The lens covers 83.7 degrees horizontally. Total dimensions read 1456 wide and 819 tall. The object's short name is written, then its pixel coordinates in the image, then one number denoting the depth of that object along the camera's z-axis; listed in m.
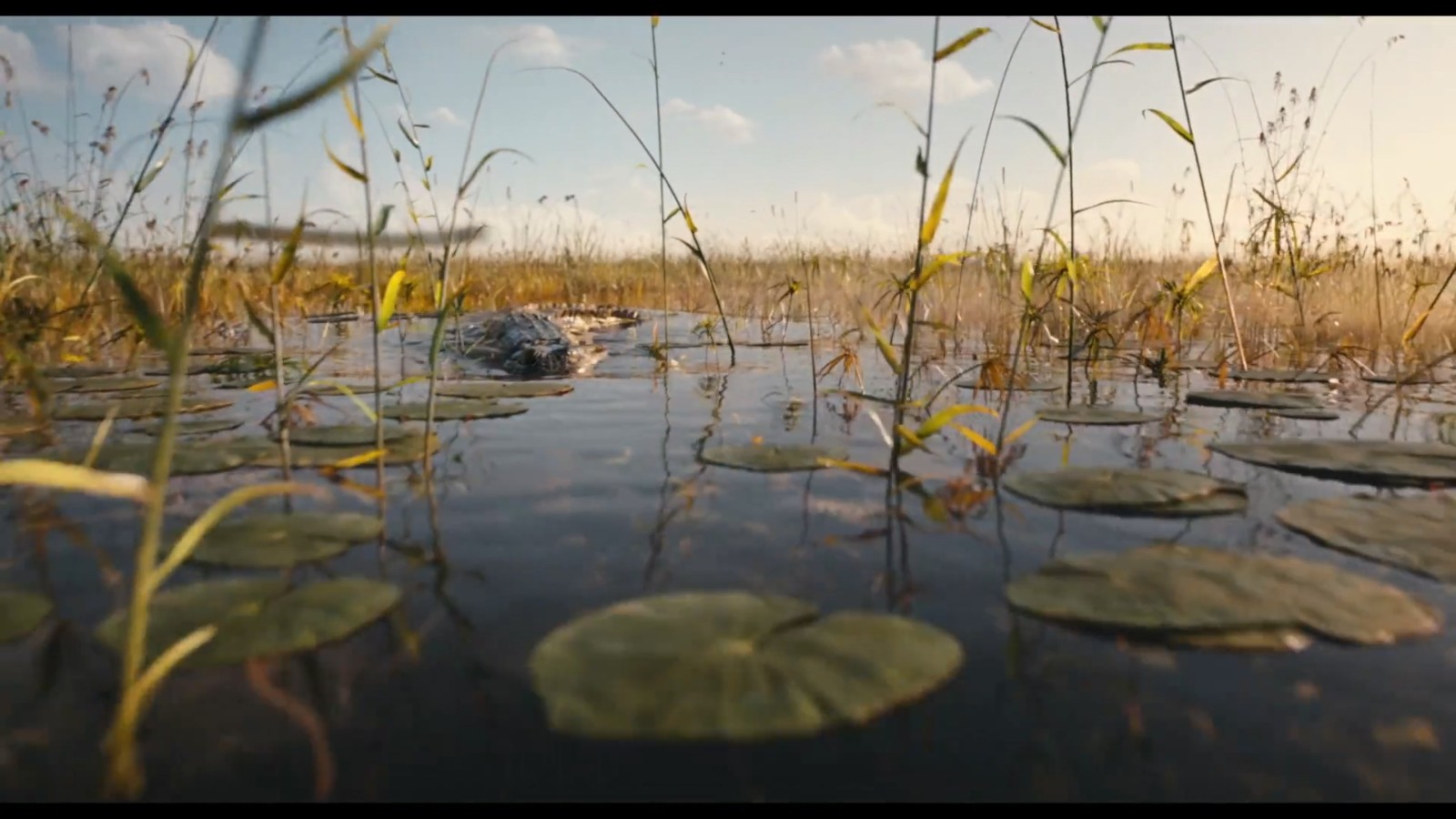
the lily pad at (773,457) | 1.88
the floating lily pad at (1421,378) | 3.66
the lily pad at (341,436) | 2.07
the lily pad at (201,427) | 2.27
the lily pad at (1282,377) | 3.54
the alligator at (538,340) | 4.25
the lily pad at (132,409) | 2.45
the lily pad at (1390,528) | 1.27
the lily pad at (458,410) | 2.52
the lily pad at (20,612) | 0.99
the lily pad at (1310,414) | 2.65
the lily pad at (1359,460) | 1.80
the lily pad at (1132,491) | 1.57
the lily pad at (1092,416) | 2.46
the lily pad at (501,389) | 3.00
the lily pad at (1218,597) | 1.04
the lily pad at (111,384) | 3.08
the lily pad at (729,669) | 0.82
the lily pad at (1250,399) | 2.80
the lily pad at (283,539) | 1.26
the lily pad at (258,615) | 0.95
